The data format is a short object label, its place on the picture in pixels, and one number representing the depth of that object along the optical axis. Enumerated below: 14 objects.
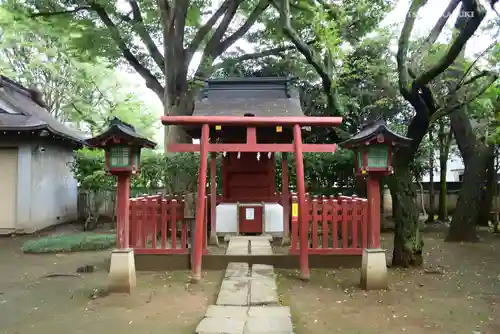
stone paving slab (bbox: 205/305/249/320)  5.74
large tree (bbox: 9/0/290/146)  15.52
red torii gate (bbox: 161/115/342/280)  8.39
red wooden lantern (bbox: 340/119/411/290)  7.52
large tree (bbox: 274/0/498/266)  8.81
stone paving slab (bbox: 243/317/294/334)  5.13
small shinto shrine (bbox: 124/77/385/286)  8.54
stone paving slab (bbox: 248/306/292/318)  5.78
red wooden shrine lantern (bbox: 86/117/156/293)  7.29
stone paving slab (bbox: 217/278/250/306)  6.43
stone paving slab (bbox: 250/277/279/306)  6.42
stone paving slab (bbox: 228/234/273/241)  11.76
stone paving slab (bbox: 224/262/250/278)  8.11
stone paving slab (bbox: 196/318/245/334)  5.11
